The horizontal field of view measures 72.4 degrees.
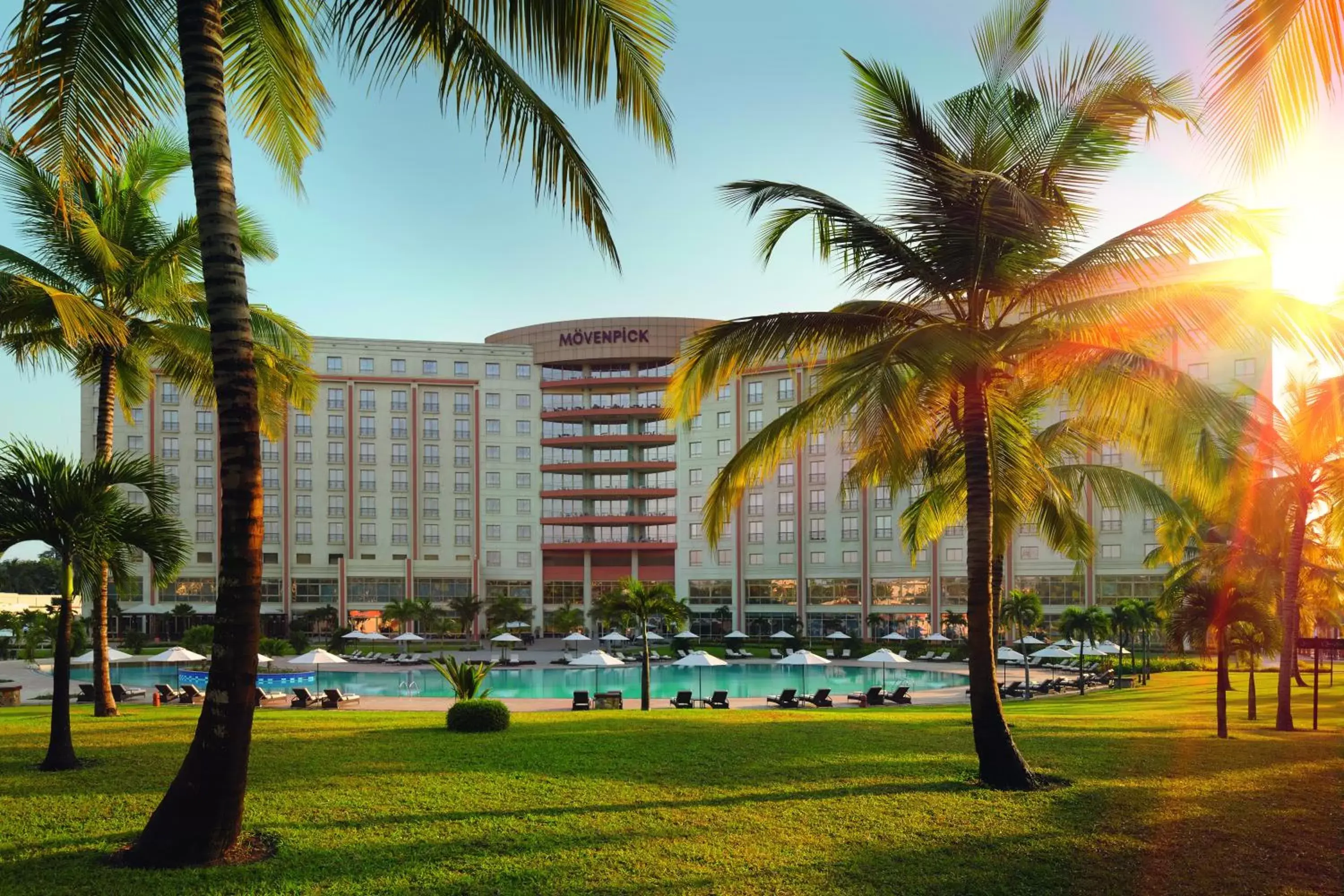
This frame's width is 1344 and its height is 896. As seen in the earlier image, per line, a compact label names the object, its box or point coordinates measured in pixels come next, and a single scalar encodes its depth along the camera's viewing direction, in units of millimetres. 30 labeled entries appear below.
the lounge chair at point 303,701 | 29516
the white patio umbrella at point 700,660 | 34591
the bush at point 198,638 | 43812
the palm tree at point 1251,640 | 19516
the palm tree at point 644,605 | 28578
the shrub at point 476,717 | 15945
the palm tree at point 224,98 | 7352
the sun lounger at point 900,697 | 32375
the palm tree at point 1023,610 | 44156
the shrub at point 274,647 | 48719
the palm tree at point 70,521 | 11047
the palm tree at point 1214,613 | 18203
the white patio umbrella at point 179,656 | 32625
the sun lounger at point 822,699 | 31797
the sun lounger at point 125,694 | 29750
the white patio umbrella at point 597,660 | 35781
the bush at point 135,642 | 56812
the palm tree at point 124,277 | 17266
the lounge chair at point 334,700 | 28891
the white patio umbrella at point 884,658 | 37812
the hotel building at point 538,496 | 76438
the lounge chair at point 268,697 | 30461
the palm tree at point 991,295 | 10766
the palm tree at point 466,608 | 66625
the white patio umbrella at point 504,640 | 49656
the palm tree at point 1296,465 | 17391
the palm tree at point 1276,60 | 5734
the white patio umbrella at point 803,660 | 35375
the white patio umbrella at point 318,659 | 35125
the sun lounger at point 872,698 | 31844
